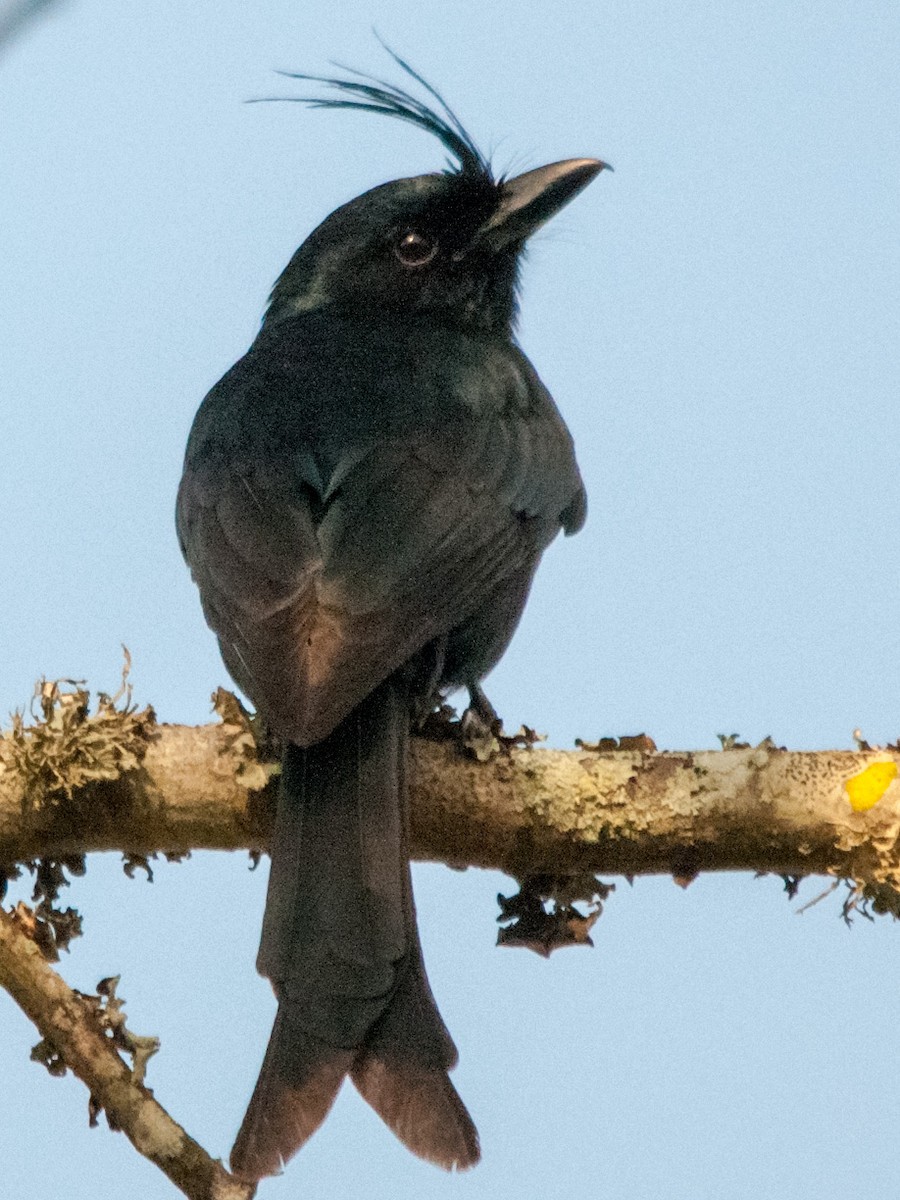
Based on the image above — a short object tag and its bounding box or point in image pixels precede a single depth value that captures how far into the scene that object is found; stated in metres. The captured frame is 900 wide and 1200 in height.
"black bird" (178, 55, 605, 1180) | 6.96
